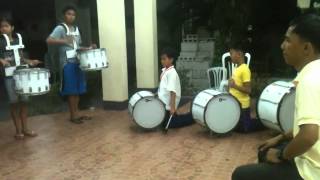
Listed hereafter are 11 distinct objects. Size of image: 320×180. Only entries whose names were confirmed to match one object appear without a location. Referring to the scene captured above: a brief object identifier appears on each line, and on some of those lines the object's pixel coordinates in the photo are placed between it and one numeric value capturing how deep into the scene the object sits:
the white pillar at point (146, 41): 8.61
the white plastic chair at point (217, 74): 7.27
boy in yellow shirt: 6.19
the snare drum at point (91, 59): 6.82
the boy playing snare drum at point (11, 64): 6.05
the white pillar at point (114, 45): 7.87
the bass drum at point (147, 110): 6.42
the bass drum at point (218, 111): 6.03
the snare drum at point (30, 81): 5.82
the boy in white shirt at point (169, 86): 6.38
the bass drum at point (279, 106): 5.60
